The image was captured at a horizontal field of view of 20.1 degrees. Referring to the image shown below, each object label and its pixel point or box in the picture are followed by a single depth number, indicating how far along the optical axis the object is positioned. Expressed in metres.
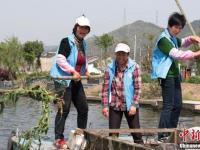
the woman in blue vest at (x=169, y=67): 7.50
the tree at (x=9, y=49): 56.00
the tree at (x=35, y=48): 69.58
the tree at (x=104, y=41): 55.41
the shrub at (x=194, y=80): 33.34
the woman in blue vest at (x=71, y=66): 7.51
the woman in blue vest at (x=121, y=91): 7.34
